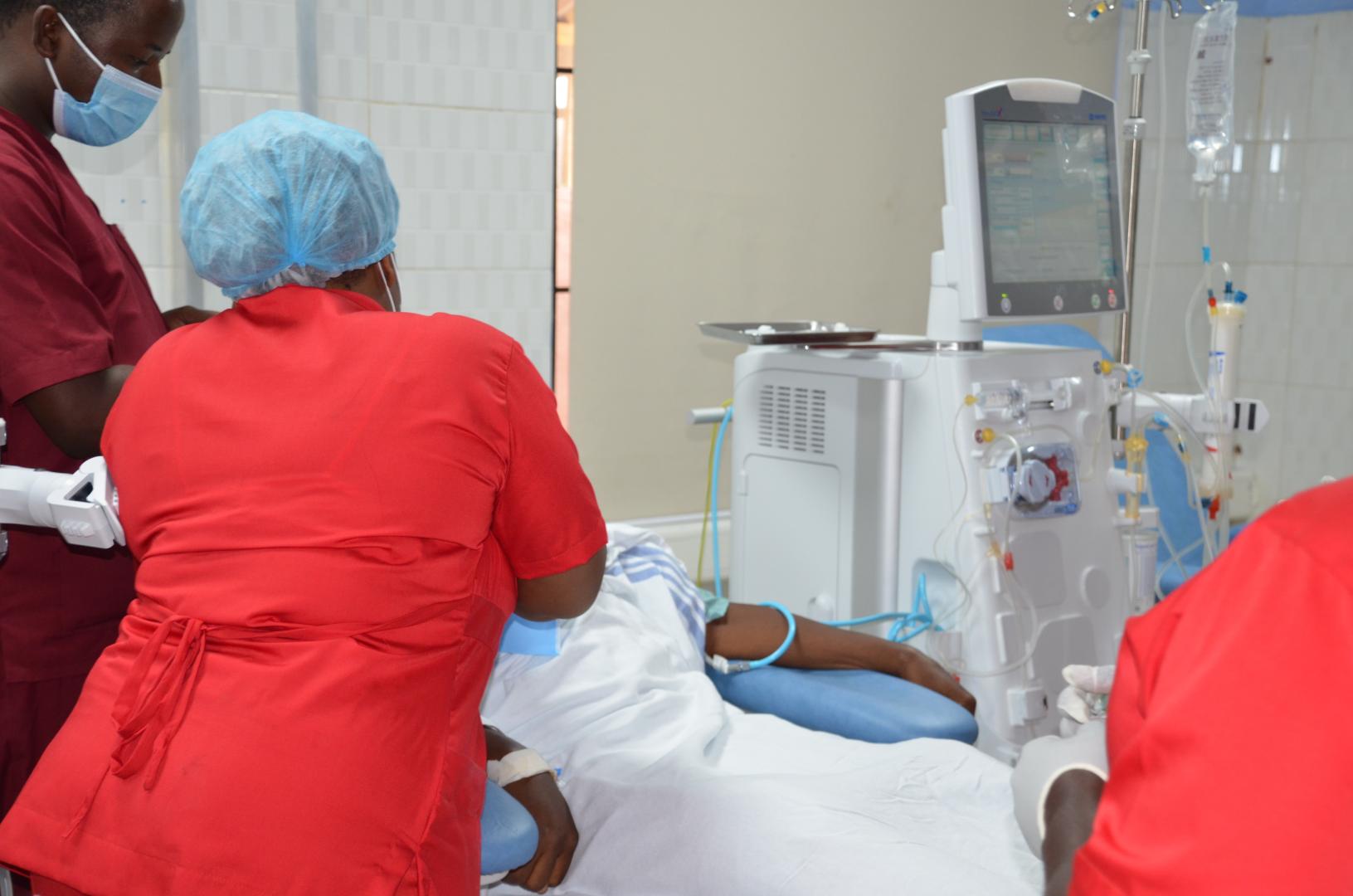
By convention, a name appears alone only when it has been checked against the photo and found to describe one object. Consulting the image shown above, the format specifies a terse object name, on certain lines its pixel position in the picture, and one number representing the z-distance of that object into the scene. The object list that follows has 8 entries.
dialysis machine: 2.17
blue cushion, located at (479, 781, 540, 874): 1.30
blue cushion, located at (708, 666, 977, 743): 1.91
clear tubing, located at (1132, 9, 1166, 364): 4.00
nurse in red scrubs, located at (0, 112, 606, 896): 1.09
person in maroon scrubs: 1.41
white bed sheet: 1.44
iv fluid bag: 2.50
